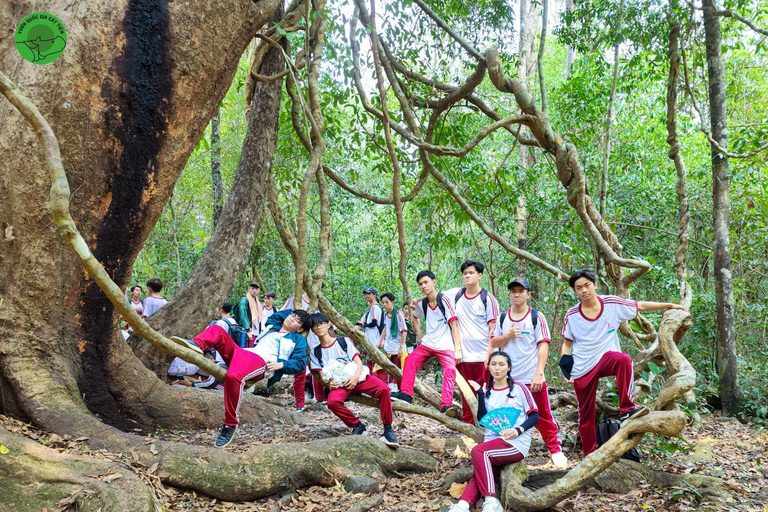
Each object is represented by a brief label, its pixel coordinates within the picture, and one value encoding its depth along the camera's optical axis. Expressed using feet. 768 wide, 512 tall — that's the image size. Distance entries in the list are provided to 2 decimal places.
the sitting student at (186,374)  27.20
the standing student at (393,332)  31.91
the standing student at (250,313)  31.45
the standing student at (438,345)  20.21
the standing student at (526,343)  17.60
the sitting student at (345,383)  17.80
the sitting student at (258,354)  16.80
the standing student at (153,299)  29.00
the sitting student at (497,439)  13.91
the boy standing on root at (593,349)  16.17
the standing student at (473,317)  20.33
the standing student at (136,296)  32.61
